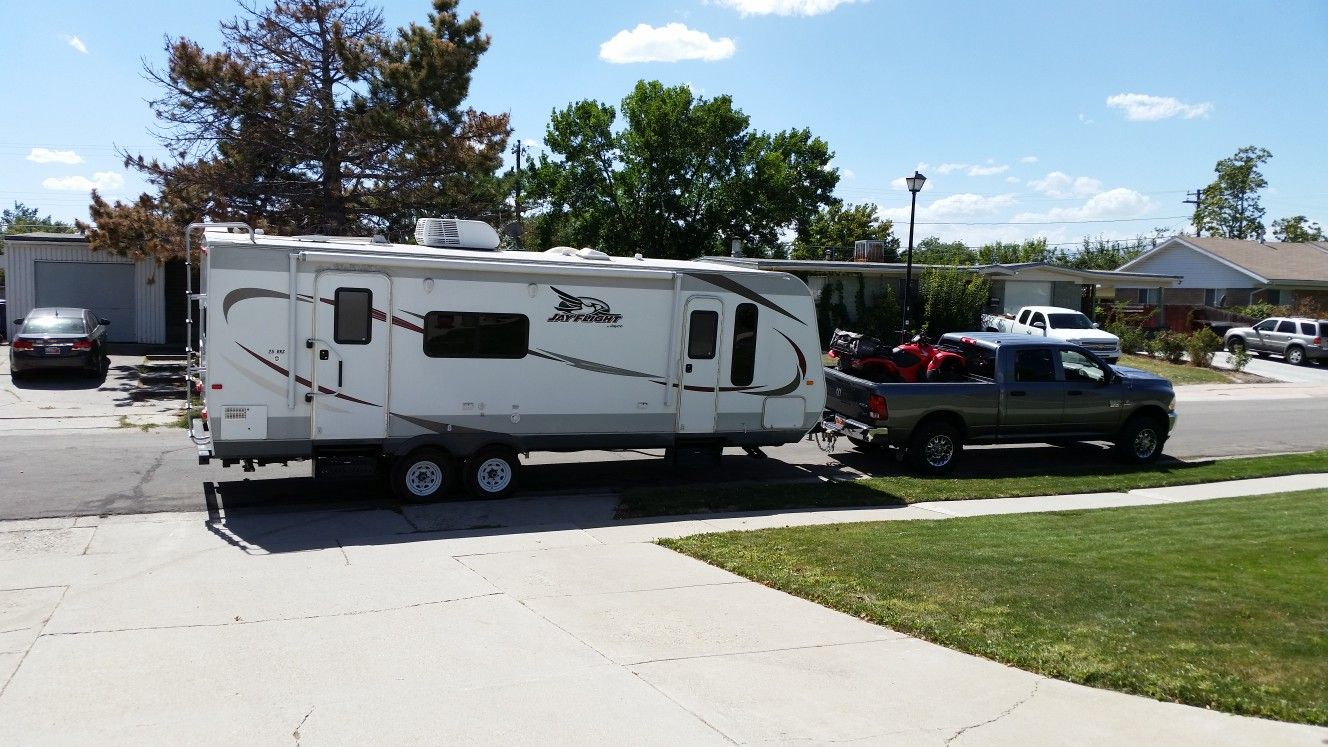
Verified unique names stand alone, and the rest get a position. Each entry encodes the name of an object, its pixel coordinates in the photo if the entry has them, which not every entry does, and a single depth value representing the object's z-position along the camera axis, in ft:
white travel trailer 34.12
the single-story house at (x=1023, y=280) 109.40
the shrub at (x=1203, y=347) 107.55
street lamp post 80.79
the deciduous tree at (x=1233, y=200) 258.98
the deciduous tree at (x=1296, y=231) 270.87
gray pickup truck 45.19
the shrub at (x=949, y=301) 104.83
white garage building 84.84
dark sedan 68.08
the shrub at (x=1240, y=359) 106.93
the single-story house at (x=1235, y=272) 156.15
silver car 115.14
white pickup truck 98.94
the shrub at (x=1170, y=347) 109.29
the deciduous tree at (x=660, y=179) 134.21
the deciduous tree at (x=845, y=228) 193.36
